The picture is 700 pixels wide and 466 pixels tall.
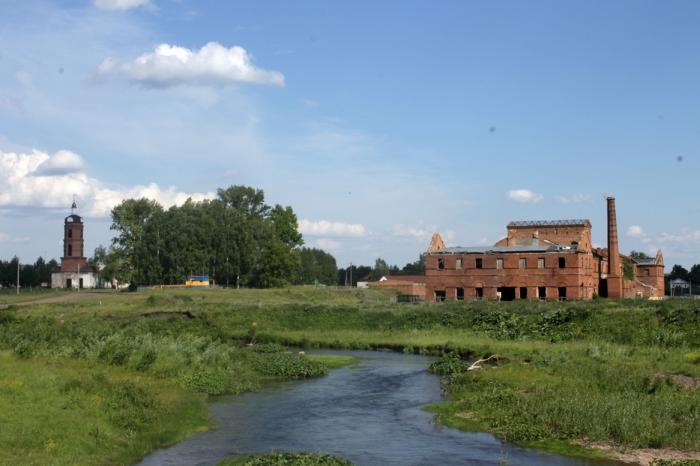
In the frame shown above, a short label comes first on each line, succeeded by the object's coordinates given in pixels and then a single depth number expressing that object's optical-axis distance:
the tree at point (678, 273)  189.12
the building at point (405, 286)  134.25
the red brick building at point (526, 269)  95.12
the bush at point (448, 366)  46.58
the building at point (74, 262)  171.00
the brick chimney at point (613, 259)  100.38
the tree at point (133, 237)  122.38
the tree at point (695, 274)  184.25
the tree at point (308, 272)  193.00
